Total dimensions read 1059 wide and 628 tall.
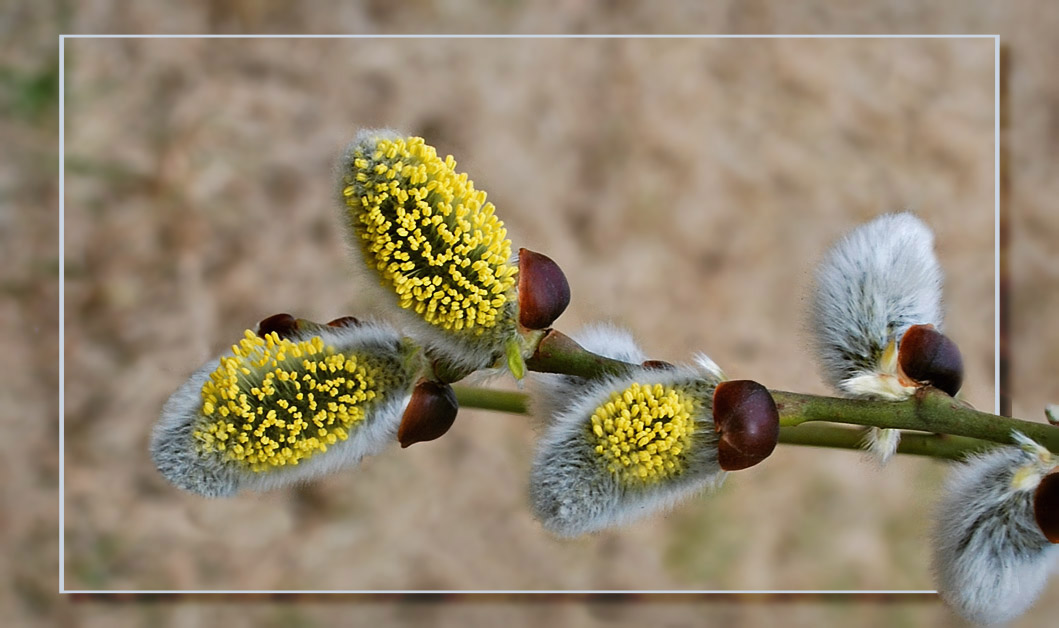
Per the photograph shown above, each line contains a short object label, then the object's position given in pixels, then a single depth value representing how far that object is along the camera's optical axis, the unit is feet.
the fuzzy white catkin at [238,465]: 1.20
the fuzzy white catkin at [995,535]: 1.23
